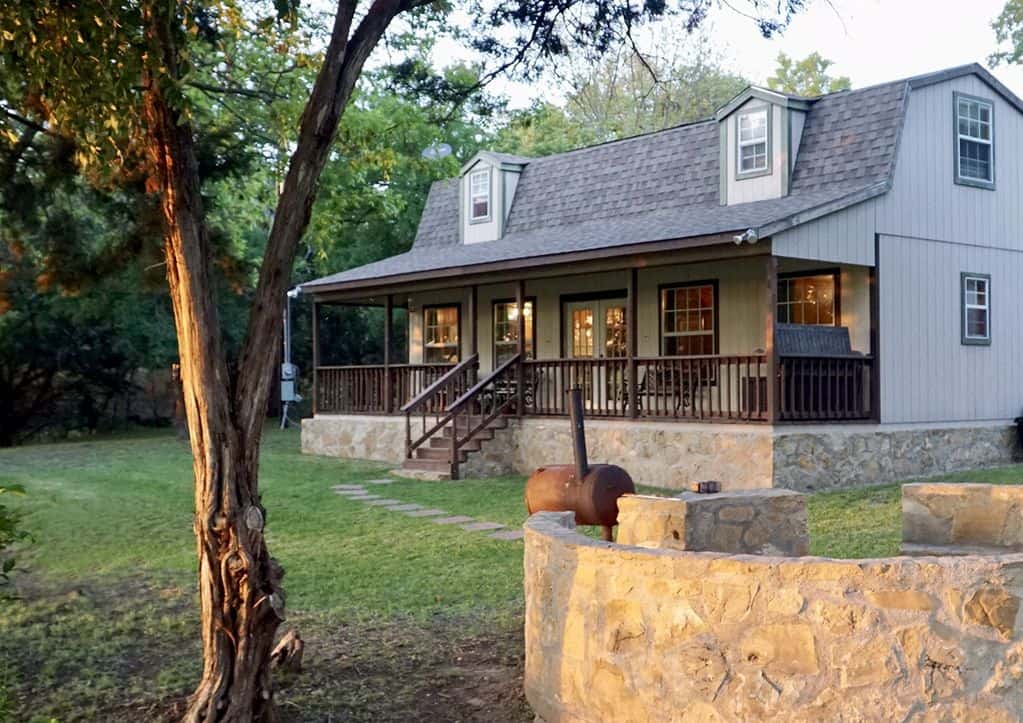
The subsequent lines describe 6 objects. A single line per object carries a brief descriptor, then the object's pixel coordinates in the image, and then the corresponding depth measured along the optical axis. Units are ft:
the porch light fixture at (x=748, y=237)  40.73
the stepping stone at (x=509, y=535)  34.27
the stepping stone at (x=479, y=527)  36.27
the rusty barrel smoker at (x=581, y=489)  25.46
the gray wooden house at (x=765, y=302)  44.86
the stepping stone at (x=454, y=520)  38.01
